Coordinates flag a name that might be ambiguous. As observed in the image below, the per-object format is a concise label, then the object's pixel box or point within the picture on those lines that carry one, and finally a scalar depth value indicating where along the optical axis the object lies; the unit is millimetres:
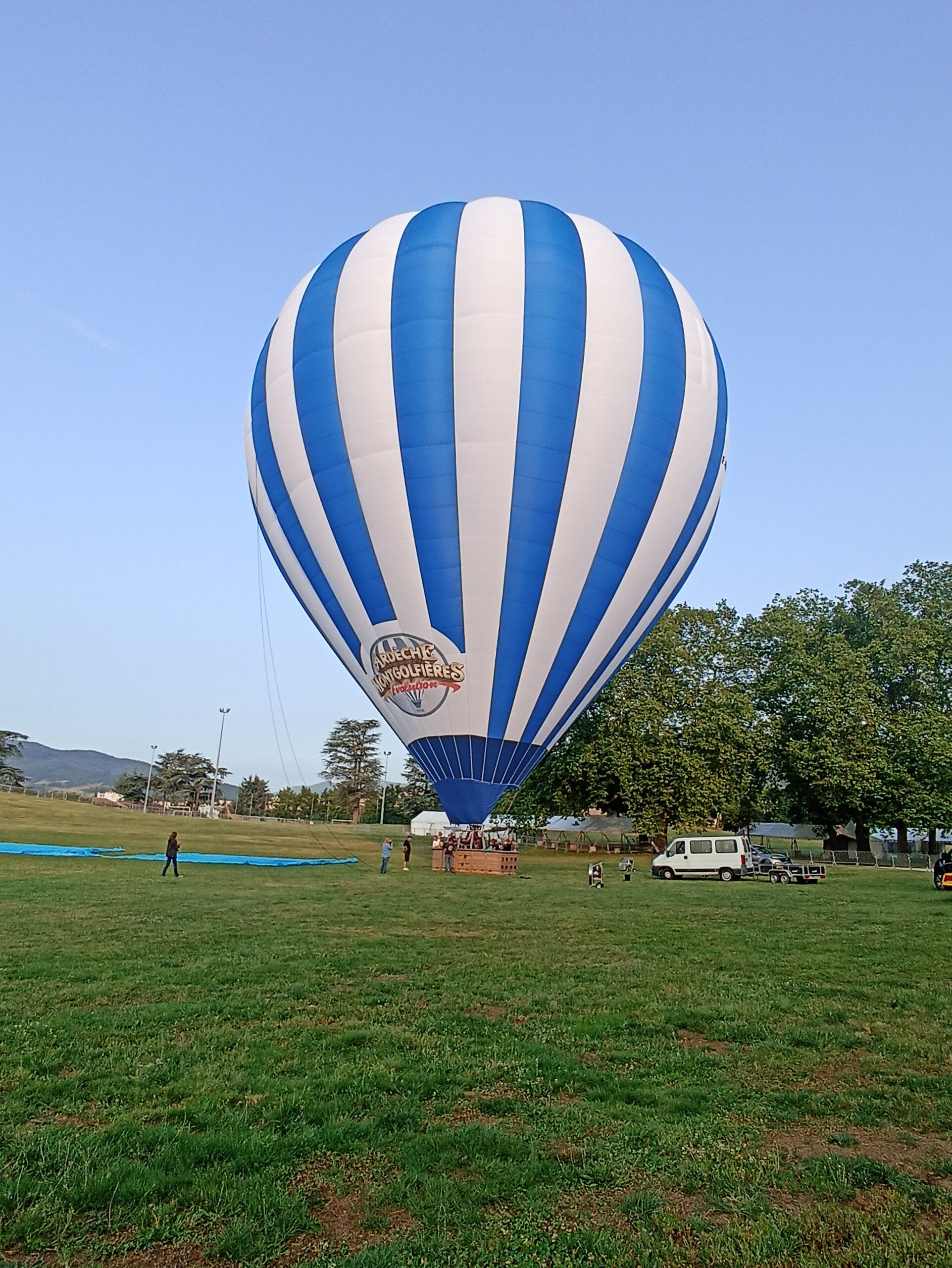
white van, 28125
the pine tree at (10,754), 107812
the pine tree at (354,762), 108562
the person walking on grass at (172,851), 22391
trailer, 26797
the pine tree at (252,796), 129750
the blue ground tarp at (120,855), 28391
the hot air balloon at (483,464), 21172
